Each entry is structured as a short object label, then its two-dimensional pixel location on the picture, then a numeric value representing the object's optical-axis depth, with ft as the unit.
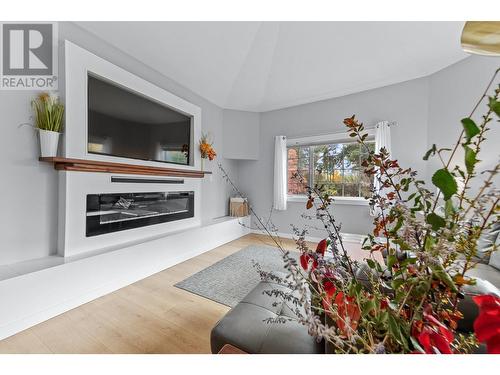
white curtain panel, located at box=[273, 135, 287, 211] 13.71
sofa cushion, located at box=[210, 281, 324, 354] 3.02
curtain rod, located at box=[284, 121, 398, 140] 10.76
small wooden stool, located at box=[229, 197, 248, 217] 14.35
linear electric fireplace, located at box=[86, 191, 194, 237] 7.09
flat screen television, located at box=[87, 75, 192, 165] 7.30
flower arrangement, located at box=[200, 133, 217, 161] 11.63
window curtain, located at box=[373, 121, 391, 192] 10.70
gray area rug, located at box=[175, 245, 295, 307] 6.86
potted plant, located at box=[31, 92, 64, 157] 6.11
